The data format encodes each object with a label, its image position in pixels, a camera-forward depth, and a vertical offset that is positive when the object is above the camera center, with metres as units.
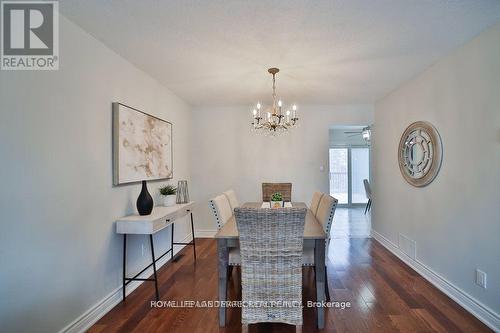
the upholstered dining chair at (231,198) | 3.08 -0.41
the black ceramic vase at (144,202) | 2.46 -0.35
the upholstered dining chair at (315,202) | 2.89 -0.44
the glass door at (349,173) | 7.53 -0.18
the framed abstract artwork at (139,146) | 2.37 +0.26
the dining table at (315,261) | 1.94 -0.78
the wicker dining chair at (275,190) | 3.86 -0.36
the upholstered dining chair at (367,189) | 6.39 -0.59
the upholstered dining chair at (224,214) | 2.11 -0.51
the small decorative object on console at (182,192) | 3.41 -0.35
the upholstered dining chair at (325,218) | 2.07 -0.49
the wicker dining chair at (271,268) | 1.67 -0.73
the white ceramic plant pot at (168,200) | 3.08 -0.42
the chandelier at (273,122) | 2.77 +0.55
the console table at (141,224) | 2.30 -0.56
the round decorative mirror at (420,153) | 2.65 +0.17
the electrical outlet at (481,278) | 2.06 -0.97
